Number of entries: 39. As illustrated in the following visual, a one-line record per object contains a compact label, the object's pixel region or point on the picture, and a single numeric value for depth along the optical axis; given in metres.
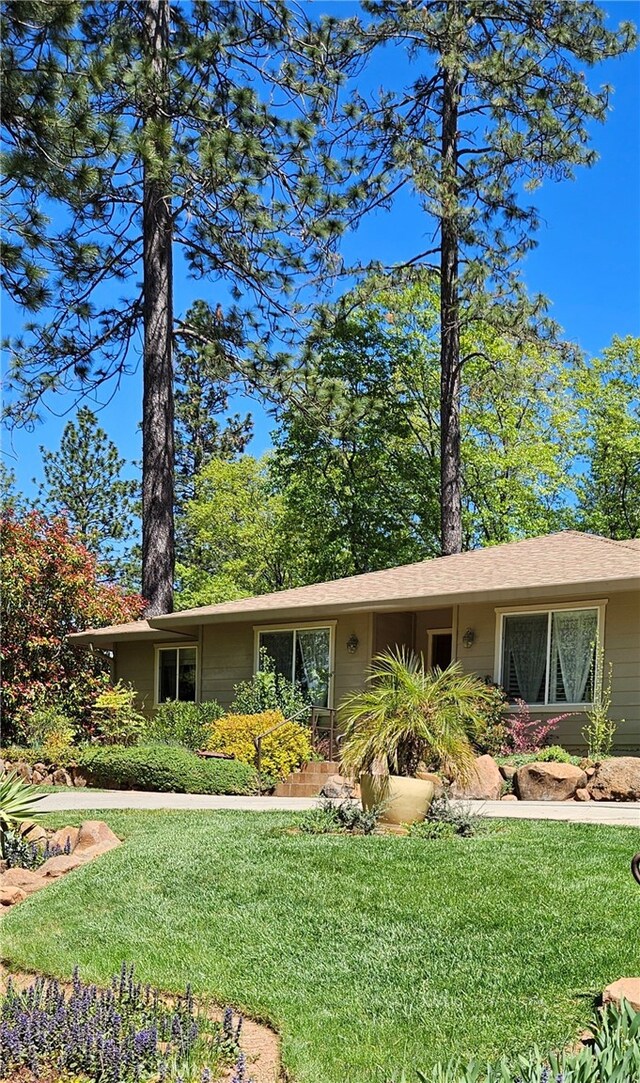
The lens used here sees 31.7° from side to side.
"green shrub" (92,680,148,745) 17.84
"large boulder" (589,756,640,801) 11.21
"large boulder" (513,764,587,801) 11.45
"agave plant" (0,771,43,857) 8.84
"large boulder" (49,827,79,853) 9.10
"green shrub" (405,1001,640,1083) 3.82
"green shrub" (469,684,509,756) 14.04
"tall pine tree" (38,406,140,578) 33.94
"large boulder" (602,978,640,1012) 4.58
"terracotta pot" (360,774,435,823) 8.21
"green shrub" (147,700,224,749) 16.70
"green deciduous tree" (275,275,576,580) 26.34
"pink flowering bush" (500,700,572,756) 14.04
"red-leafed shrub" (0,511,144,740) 18.77
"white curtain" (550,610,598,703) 14.42
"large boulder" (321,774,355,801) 10.32
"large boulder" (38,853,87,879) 8.24
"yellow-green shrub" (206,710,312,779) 14.59
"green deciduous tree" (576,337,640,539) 29.58
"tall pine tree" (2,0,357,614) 17.38
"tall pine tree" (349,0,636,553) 21.09
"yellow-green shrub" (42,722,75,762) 15.34
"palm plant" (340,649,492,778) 8.50
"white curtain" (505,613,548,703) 14.95
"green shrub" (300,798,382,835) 8.15
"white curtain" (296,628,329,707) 17.22
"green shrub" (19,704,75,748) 17.52
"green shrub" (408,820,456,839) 7.88
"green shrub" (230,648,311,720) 16.84
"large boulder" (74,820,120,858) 8.75
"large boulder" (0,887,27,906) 7.61
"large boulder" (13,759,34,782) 14.91
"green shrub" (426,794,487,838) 8.10
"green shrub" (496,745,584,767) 12.62
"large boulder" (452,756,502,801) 11.38
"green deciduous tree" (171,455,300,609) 31.94
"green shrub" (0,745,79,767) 15.25
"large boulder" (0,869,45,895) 7.95
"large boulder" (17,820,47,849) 9.07
